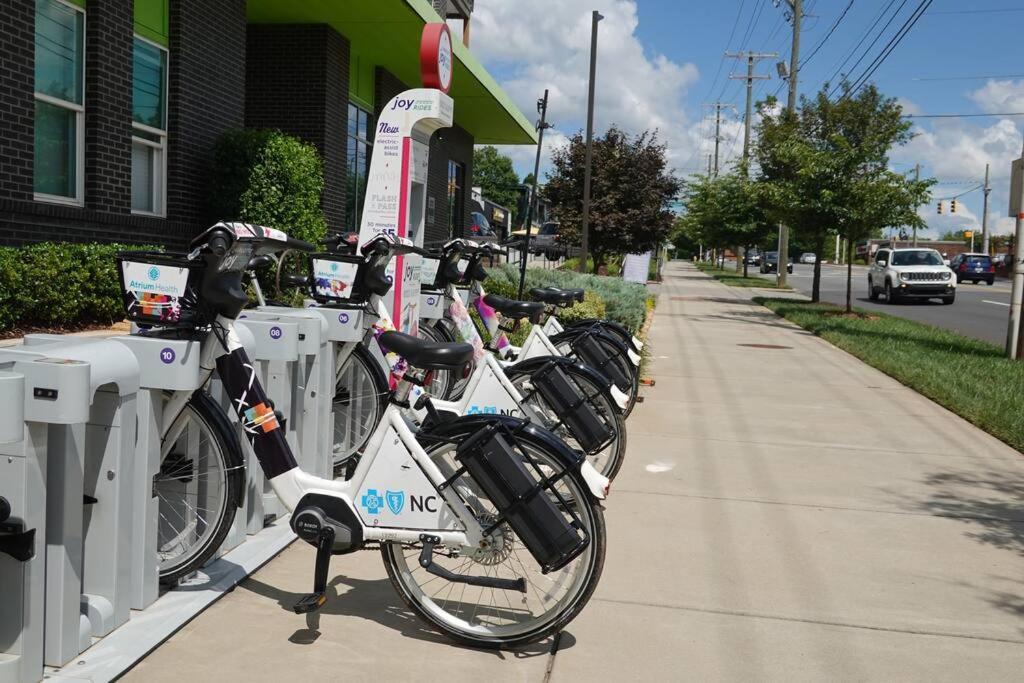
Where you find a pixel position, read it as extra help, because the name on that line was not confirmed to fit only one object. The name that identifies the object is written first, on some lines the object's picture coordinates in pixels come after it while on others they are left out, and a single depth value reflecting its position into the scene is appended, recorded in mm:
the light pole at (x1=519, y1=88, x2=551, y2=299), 9284
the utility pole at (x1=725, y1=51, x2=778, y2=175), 55688
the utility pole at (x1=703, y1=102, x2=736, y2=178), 87512
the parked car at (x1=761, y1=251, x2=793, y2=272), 71012
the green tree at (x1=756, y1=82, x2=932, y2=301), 21672
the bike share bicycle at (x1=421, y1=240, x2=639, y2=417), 6676
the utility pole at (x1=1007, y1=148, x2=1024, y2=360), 14016
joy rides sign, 7602
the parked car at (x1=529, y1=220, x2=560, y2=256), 29103
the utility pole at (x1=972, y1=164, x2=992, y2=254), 73681
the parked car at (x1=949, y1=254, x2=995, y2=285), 51281
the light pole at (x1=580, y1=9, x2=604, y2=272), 18234
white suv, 30703
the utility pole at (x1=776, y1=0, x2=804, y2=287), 32500
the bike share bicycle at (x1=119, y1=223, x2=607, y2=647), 3590
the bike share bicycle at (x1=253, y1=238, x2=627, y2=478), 5508
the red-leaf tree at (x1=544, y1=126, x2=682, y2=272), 28953
